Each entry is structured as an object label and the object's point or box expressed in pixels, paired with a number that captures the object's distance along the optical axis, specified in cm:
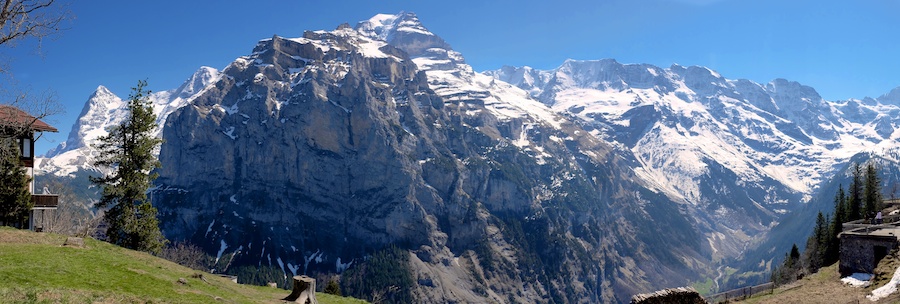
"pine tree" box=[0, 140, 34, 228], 5541
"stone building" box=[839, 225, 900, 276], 4809
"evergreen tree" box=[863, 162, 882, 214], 11656
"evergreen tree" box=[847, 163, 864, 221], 11728
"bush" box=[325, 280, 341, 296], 7747
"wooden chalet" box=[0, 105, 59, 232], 5850
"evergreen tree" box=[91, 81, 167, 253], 6506
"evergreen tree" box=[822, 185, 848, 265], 9251
